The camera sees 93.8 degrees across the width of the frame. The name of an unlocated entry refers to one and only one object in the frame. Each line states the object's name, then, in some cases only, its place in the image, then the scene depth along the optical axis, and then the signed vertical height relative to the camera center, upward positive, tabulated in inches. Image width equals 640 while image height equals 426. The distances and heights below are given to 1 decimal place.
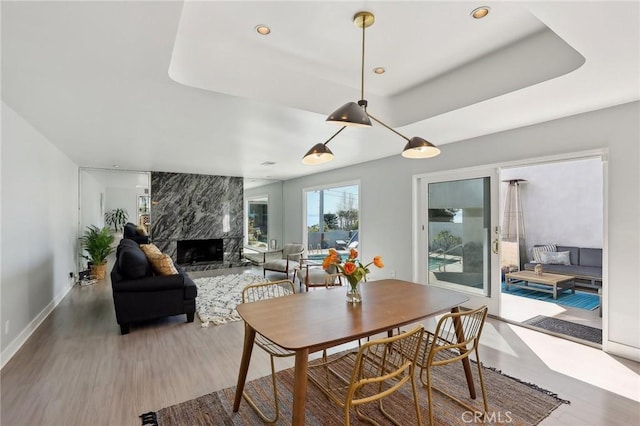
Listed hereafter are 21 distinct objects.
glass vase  85.1 -23.2
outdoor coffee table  192.1 -44.4
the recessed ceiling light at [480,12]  74.9 +51.5
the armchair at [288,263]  245.1 -41.6
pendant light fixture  68.6 +21.0
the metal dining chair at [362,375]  56.7 -45.0
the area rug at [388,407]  78.8 -54.2
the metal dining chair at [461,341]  70.8 -33.1
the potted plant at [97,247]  233.0 -26.6
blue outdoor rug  179.3 -54.7
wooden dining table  58.9 -25.3
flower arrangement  82.4 -15.0
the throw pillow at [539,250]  234.7 -28.6
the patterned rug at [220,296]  154.6 -53.2
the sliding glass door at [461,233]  157.0 -11.4
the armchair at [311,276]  197.8 -42.0
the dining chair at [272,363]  78.5 -41.9
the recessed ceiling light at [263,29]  82.3 +51.4
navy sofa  135.2 -37.1
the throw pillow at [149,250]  160.0 -19.9
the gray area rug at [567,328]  129.9 -53.8
